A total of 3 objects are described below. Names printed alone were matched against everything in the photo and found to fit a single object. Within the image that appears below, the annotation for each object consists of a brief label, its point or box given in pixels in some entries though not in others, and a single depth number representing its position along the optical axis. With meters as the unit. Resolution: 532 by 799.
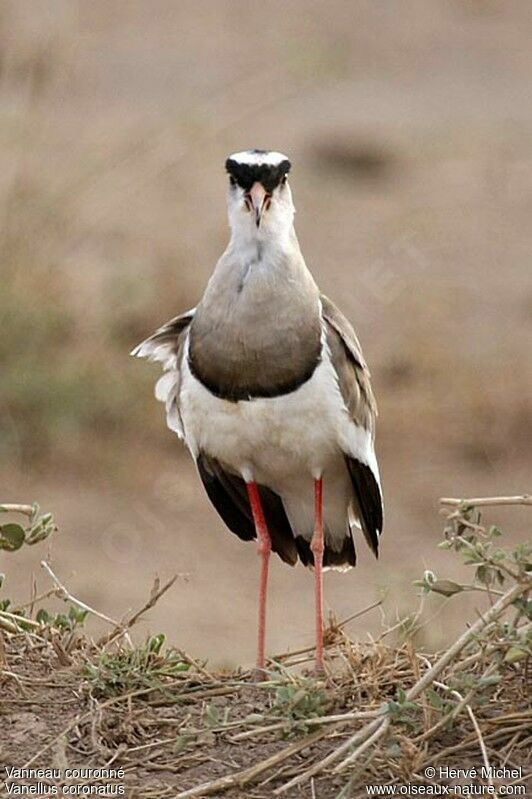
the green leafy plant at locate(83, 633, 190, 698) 8.48
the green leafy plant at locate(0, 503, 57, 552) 8.62
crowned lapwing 8.98
